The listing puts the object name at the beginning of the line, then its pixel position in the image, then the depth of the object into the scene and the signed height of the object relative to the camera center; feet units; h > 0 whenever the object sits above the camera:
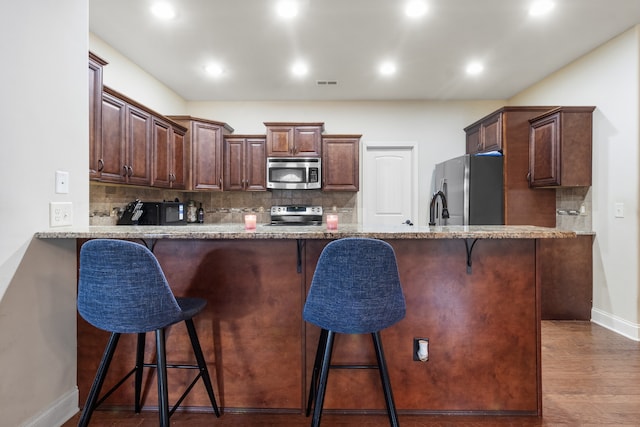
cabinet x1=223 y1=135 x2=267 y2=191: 13.48 +2.12
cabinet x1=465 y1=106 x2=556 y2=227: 10.82 +1.14
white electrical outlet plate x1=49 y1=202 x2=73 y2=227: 5.11 -0.06
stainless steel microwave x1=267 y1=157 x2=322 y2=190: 13.10 +1.62
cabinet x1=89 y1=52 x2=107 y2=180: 6.98 +2.16
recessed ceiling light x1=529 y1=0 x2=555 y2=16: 7.47 +4.99
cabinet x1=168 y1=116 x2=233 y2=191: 12.28 +2.42
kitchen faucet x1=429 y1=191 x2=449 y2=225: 6.07 +0.08
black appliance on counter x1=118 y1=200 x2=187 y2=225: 9.66 -0.07
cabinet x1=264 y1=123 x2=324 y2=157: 13.20 +3.00
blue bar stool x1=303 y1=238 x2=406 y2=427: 4.07 -1.03
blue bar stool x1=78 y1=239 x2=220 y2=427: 4.02 -1.10
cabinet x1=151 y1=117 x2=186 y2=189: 10.12 +1.93
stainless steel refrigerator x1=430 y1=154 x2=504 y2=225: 10.82 +0.80
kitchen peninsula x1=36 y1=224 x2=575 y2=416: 5.49 -2.08
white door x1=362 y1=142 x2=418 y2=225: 14.56 +1.23
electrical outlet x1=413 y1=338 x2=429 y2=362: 5.45 -2.36
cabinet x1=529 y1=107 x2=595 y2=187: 9.87 +2.12
